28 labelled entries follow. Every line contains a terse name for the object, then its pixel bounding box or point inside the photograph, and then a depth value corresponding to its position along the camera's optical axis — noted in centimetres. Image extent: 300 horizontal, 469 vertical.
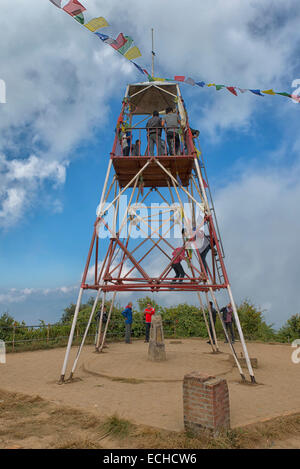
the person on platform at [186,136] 1122
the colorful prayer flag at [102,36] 1013
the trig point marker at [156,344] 1061
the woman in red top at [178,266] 1087
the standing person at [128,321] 1568
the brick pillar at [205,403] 466
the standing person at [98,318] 1604
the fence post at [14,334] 1531
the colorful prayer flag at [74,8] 916
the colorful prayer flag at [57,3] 895
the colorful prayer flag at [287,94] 1122
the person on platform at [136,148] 1130
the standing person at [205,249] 1157
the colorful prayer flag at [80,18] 942
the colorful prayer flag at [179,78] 1253
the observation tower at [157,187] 1007
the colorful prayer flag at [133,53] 1087
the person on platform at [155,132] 1124
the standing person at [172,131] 1156
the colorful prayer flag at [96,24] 972
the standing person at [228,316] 1448
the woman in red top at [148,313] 1591
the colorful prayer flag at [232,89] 1184
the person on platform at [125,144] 1158
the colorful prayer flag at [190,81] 1251
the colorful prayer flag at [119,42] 1048
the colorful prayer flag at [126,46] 1068
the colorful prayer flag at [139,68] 1146
